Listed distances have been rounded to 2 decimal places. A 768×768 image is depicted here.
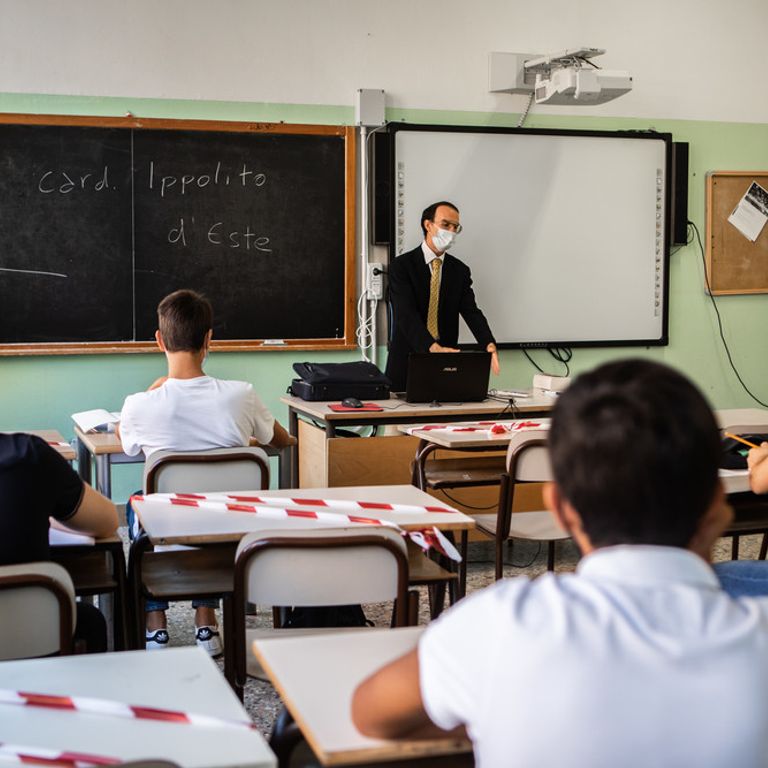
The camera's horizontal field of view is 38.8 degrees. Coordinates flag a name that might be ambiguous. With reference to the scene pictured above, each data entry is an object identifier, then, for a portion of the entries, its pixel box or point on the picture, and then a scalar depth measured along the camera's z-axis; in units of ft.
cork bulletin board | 23.41
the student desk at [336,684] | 4.33
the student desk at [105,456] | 12.66
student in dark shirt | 7.16
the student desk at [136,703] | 4.42
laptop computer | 15.78
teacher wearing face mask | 19.29
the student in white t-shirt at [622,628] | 3.46
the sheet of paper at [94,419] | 13.94
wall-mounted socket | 21.16
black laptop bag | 16.01
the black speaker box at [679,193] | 22.95
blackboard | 19.13
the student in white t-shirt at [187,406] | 11.57
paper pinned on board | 23.65
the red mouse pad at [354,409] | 15.07
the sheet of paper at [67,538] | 8.47
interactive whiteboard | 21.42
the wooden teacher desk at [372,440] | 15.14
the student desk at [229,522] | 8.59
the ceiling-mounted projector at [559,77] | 19.95
